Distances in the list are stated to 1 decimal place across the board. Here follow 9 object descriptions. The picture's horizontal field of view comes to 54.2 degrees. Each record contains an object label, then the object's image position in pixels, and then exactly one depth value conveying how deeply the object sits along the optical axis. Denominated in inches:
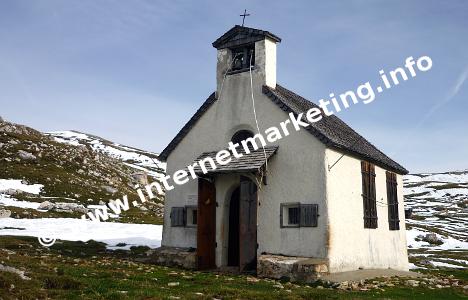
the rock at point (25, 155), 2652.6
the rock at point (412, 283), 699.7
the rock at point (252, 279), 662.5
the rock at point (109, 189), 2623.8
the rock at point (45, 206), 1876.0
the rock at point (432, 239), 2330.6
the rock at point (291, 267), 695.1
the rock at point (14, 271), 491.3
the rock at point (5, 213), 1574.8
